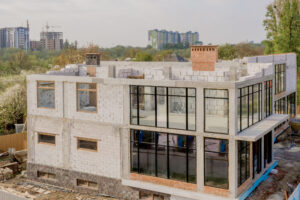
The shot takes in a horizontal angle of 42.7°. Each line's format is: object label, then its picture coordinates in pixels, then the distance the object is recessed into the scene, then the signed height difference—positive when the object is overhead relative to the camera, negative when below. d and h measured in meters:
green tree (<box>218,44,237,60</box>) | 79.19 +4.89
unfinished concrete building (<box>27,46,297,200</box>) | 21.52 -3.24
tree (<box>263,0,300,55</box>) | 51.12 +5.97
